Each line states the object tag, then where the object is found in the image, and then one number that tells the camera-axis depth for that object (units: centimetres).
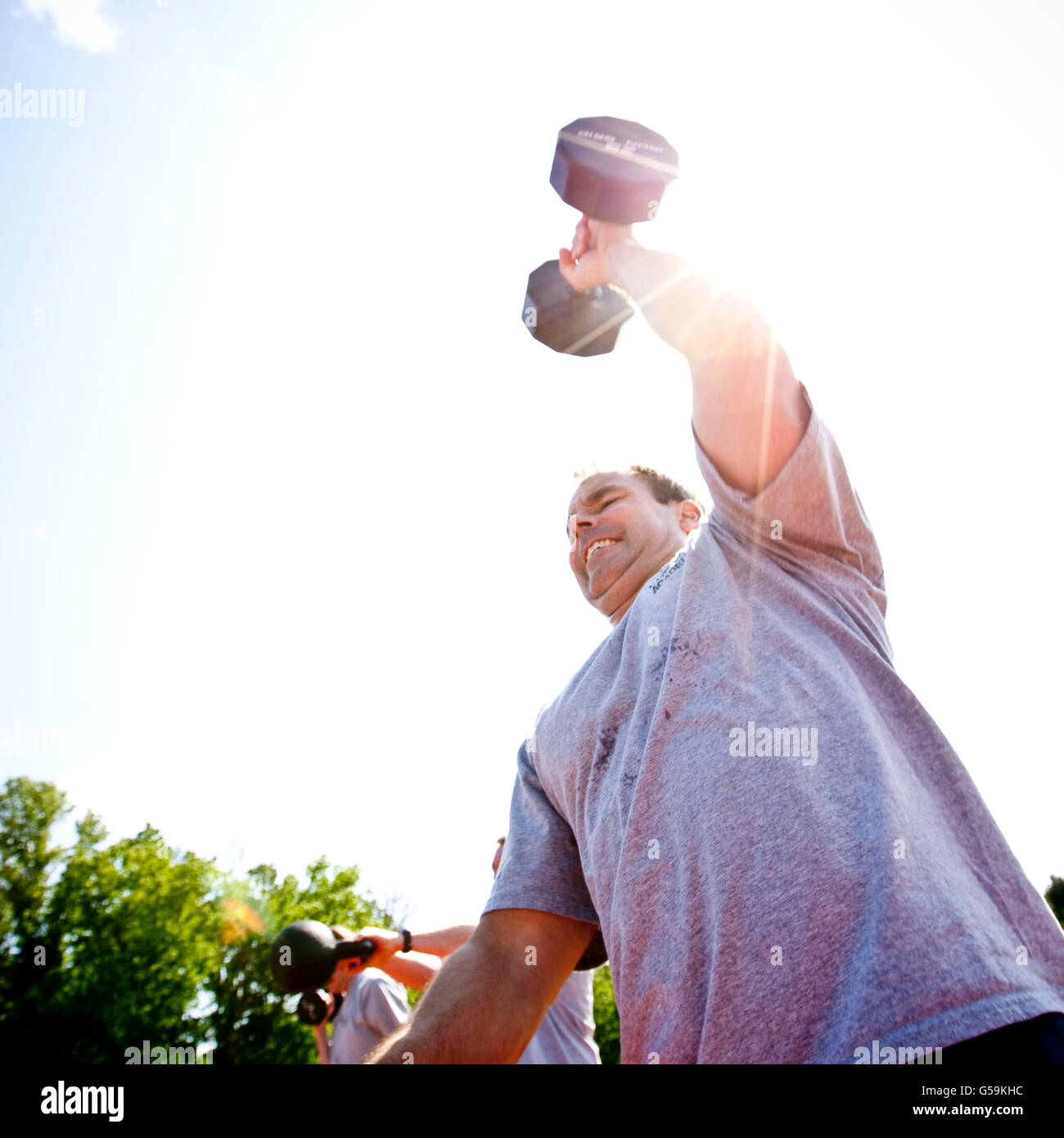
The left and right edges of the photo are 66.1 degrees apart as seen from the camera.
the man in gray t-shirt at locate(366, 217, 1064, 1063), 141
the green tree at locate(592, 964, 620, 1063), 2820
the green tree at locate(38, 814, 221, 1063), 2711
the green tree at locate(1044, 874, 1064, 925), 2202
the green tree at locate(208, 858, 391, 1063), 3075
